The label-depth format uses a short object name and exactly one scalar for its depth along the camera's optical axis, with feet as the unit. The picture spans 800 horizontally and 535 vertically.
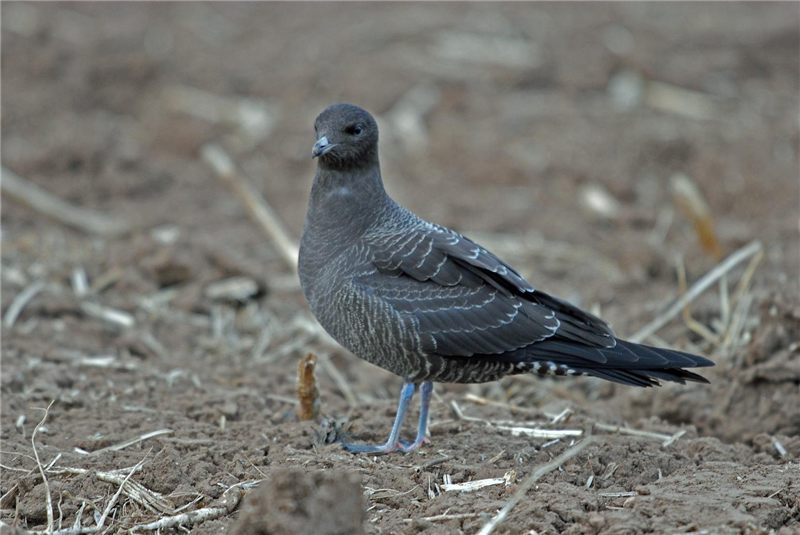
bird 35.32
